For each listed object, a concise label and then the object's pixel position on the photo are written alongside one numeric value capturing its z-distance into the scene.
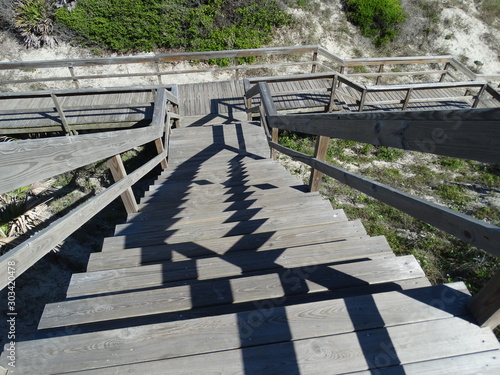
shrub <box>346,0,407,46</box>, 11.44
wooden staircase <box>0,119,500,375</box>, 1.33
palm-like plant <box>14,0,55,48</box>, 9.59
